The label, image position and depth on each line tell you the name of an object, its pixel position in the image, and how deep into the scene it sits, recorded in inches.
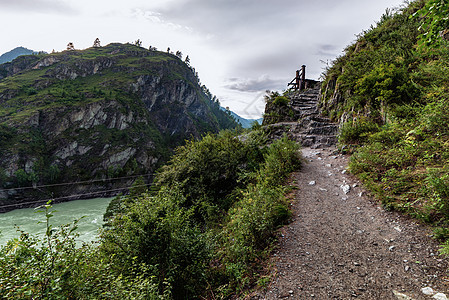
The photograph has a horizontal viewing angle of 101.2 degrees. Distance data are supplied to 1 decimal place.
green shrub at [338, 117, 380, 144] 318.7
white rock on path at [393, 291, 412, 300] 107.1
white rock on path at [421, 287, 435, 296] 106.0
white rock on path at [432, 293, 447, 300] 101.4
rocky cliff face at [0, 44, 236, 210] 3006.9
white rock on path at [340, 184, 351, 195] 245.6
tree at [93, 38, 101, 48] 7017.7
